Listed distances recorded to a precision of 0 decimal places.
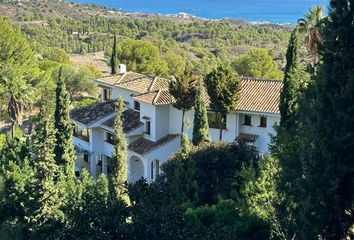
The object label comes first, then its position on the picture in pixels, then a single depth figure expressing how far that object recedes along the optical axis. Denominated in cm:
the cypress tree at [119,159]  2291
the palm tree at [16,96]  3111
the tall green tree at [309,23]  2414
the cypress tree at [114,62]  4453
